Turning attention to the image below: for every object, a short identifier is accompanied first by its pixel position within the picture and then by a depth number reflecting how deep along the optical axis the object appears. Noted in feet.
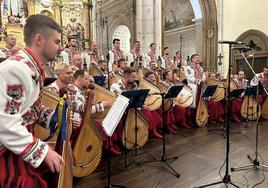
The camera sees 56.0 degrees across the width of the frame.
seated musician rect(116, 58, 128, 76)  20.76
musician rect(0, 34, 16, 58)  17.92
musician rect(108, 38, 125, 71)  25.24
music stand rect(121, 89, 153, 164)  11.17
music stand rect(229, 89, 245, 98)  18.86
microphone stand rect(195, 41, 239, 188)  10.29
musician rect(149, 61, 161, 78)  23.41
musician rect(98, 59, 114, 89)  19.35
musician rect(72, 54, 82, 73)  16.98
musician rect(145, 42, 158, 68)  26.11
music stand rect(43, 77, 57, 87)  8.01
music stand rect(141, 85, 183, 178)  13.00
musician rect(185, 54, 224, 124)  21.31
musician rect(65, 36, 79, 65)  22.53
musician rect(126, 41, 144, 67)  25.36
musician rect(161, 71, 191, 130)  19.24
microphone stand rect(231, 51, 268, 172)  11.99
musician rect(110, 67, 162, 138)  15.04
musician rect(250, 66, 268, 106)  24.39
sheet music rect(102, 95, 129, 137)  8.10
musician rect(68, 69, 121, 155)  11.12
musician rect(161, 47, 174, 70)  27.46
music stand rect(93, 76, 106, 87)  15.78
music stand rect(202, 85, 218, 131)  18.70
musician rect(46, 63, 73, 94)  10.80
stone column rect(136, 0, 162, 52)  32.83
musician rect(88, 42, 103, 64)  23.43
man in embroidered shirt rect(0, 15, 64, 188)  3.97
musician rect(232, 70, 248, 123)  23.52
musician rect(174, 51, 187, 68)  28.31
